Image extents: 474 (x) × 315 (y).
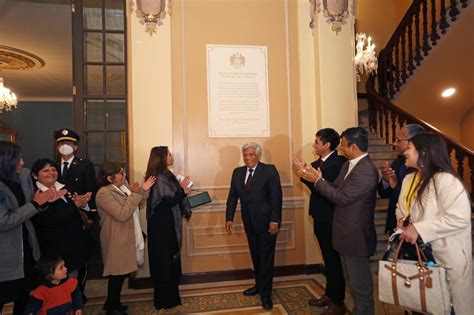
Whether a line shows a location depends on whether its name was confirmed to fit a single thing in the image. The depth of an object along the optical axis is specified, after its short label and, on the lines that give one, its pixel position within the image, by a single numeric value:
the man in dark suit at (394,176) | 2.53
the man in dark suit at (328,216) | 2.80
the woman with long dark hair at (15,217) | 1.96
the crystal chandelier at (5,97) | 6.62
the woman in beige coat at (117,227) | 2.66
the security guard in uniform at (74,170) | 3.20
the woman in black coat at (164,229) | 2.89
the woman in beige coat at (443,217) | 1.69
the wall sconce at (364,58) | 6.02
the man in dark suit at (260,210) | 3.00
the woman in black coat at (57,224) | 2.32
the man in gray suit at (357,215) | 2.22
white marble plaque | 3.79
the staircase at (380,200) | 3.95
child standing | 2.02
